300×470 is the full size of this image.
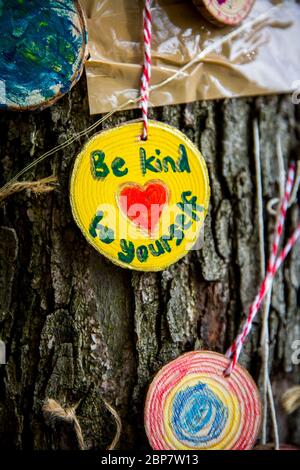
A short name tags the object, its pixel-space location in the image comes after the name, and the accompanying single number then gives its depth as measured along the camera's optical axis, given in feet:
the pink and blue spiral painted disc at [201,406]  1.32
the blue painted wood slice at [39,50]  1.27
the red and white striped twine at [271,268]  1.39
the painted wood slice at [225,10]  1.32
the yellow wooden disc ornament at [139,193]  1.30
